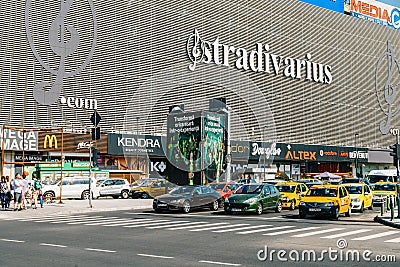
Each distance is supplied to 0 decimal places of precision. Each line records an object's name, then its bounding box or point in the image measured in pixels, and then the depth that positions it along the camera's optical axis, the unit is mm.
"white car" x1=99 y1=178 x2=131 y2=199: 43353
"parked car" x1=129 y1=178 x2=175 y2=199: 42322
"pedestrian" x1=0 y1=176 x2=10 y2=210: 29148
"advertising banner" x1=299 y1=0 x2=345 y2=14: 93375
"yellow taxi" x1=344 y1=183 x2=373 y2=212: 27375
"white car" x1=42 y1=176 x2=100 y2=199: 40312
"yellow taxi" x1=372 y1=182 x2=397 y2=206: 32844
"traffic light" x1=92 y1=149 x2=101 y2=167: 32278
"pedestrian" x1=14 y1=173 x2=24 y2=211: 27270
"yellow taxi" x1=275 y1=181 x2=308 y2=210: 29344
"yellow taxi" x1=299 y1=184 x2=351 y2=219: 22891
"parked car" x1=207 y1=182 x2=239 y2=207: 30525
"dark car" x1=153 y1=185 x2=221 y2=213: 26547
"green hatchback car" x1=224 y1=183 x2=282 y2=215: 25375
